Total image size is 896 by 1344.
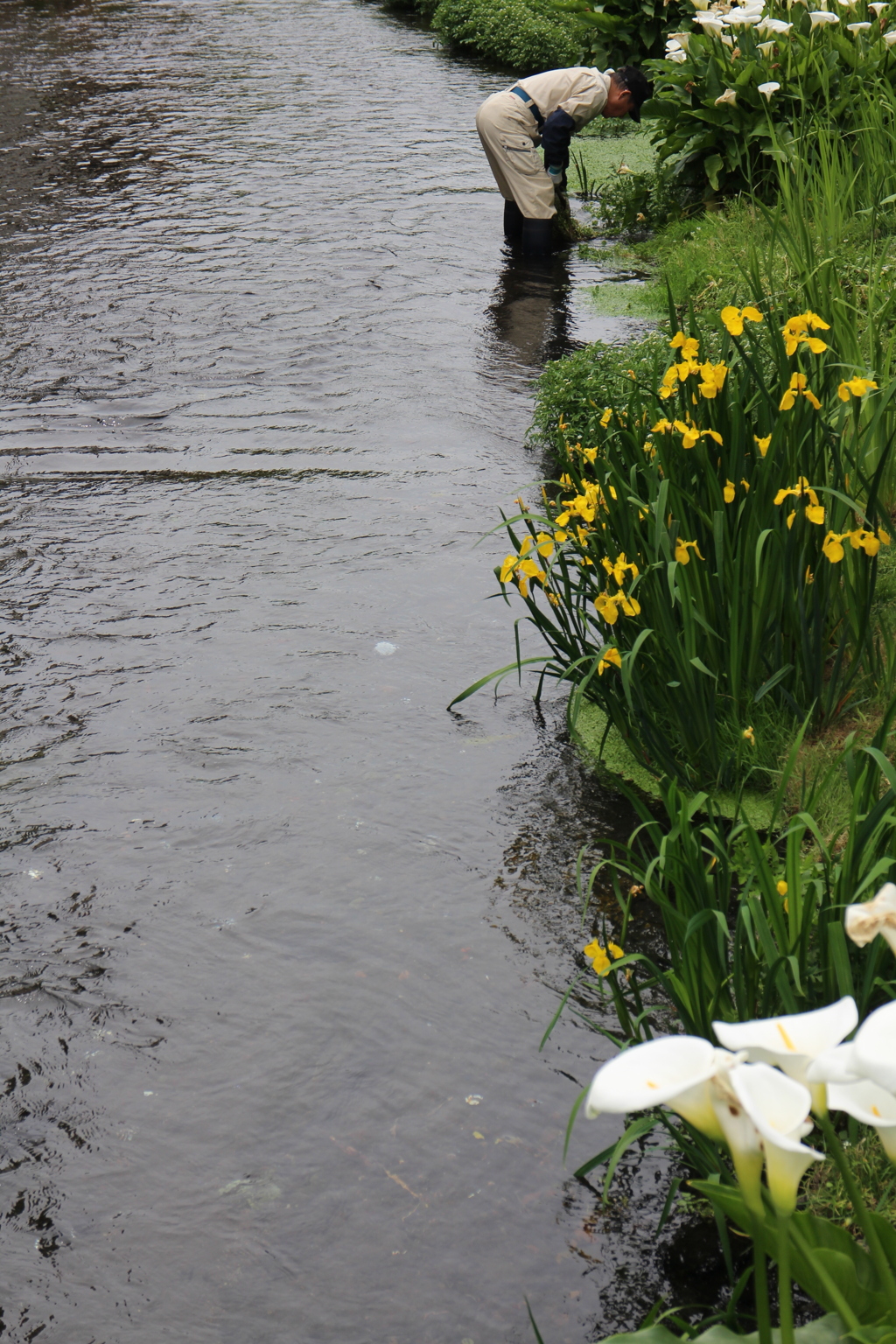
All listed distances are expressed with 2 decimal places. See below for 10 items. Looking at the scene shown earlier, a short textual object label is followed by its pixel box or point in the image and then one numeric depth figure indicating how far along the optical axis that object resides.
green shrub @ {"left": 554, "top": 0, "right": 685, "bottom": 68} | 13.37
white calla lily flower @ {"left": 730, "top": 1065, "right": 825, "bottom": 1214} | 3.49
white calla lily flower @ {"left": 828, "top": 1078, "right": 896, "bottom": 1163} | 3.76
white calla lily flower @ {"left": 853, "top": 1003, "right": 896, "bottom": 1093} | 3.55
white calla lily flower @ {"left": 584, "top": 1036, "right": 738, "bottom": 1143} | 3.60
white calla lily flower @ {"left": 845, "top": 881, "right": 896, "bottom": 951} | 4.34
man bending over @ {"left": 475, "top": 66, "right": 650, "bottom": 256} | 11.56
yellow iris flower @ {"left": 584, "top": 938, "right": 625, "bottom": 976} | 5.28
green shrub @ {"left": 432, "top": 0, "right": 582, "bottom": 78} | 19.73
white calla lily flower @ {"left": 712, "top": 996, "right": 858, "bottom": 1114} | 3.72
